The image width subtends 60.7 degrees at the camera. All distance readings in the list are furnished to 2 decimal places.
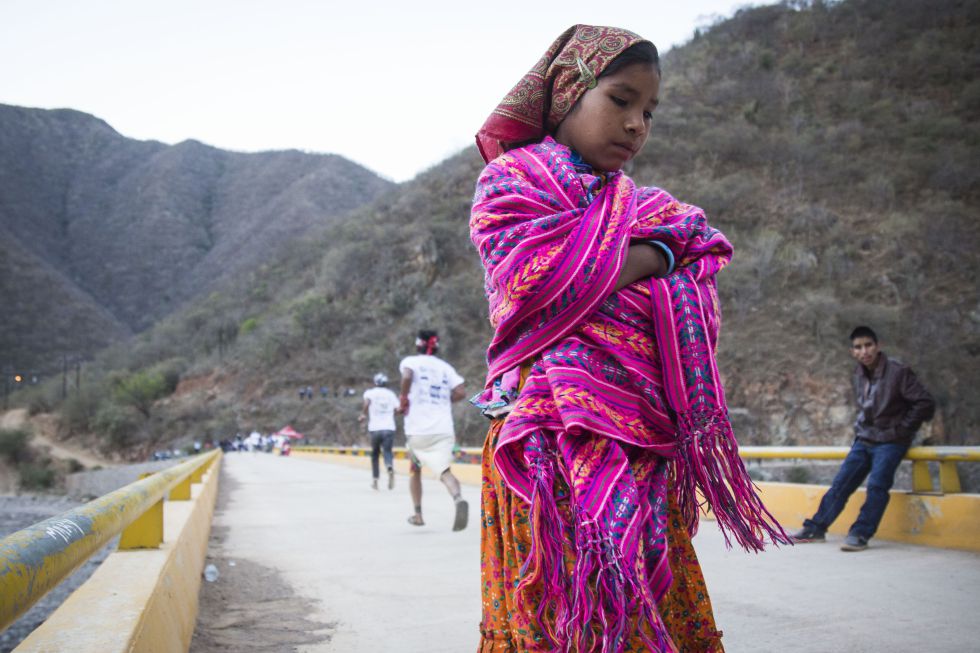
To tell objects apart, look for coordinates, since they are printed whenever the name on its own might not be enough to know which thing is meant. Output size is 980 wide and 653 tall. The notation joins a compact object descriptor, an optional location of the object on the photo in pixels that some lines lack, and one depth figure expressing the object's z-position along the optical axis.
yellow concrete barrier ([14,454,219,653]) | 2.28
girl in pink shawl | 1.78
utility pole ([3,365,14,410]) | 79.94
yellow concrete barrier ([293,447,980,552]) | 5.92
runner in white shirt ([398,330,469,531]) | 8.51
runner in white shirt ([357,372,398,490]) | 14.13
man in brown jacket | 6.16
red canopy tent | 44.33
